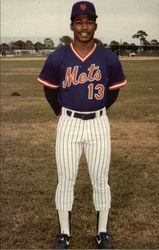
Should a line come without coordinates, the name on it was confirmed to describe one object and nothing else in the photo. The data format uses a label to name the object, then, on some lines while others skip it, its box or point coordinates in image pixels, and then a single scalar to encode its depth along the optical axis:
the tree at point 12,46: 144.44
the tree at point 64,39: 117.24
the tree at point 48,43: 160.50
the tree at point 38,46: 151.05
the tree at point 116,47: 90.44
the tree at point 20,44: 149.00
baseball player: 3.25
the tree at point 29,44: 154.51
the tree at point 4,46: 145.40
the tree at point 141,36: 112.76
